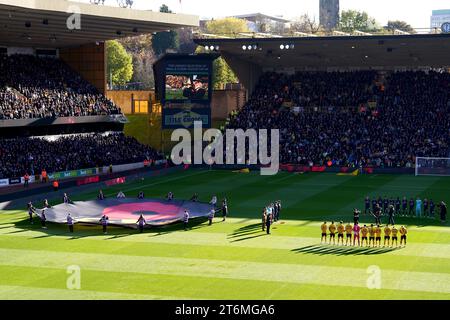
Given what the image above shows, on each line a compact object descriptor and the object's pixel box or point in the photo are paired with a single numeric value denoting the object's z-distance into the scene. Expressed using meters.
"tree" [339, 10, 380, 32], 154.50
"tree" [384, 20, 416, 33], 170.77
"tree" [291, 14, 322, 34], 159.32
